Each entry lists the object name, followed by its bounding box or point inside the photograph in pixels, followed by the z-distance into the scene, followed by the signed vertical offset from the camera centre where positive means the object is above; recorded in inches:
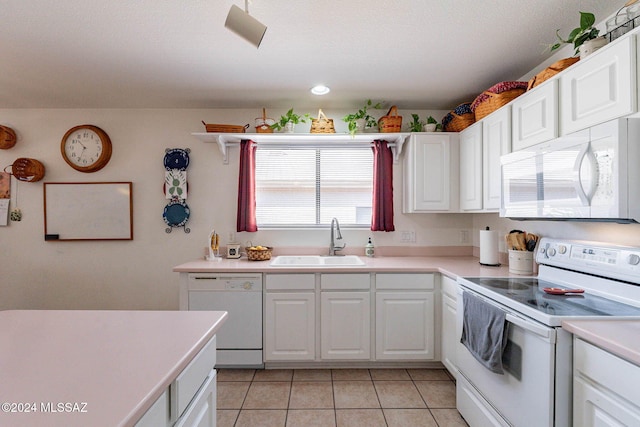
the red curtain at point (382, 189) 121.1 +8.7
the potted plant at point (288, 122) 114.8 +33.0
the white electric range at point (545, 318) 49.6 -18.5
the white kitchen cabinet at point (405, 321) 99.7 -34.5
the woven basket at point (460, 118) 108.4 +33.1
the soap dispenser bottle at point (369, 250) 121.3 -14.8
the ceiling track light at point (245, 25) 58.6 +35.6
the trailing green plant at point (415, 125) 116.9 +32.7
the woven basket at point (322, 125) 115.0 +31.9
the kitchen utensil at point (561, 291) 62.8 -15.8
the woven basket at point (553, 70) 64.9 +30.7
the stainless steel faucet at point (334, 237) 117.2 -9.5
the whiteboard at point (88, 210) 123.5 +0.8
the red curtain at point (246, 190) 120.1 +8.5
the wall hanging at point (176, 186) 122.5 +10.2
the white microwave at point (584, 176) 49.0 +6.6
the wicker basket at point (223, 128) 115.0 +30.8
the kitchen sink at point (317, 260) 109.2 -17.6
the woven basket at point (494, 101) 85.0 +31.6
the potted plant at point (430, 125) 114.8 +31.7
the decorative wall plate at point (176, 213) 123.1 -0.3
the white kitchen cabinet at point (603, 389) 39.1 -24.0
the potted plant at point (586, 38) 58.0 +34.0
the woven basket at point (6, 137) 119.6 +28.5
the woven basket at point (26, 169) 119.1 +16.3
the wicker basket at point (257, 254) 111.3 -15.0
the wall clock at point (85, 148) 122.8 +25.1
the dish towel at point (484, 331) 60.3 -24.8
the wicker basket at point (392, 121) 115.6 +33.5
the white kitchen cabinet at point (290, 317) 99.7 -33.3
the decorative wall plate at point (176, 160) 122.3 +20.3
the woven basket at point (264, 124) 115.5 +32.5
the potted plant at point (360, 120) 113.5 +34.1
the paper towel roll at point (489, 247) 98.0 -10.9
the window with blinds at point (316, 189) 126.3 +9.3
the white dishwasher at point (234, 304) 99.3 -29.0
